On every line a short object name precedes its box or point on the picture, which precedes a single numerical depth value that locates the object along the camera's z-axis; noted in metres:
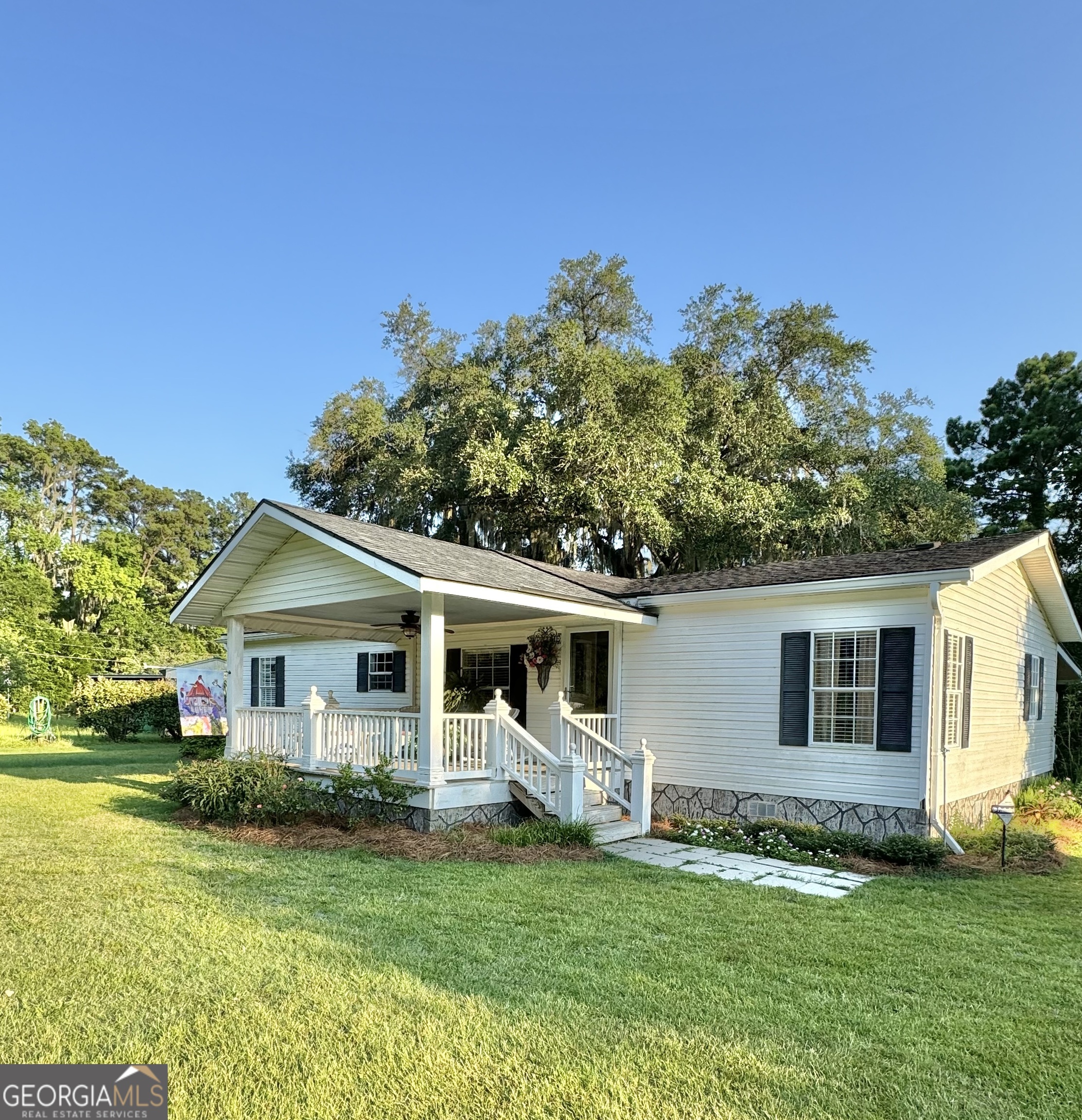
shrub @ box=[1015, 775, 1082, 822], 11.87
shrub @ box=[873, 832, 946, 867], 7.98
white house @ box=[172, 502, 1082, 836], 8.83
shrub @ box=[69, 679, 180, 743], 21.42
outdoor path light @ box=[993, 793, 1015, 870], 7.58
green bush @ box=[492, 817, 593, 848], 8.27
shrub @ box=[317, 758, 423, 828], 8.92
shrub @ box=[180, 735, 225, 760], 16.09
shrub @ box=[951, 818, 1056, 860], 8.54
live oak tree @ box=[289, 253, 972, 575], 20.05
